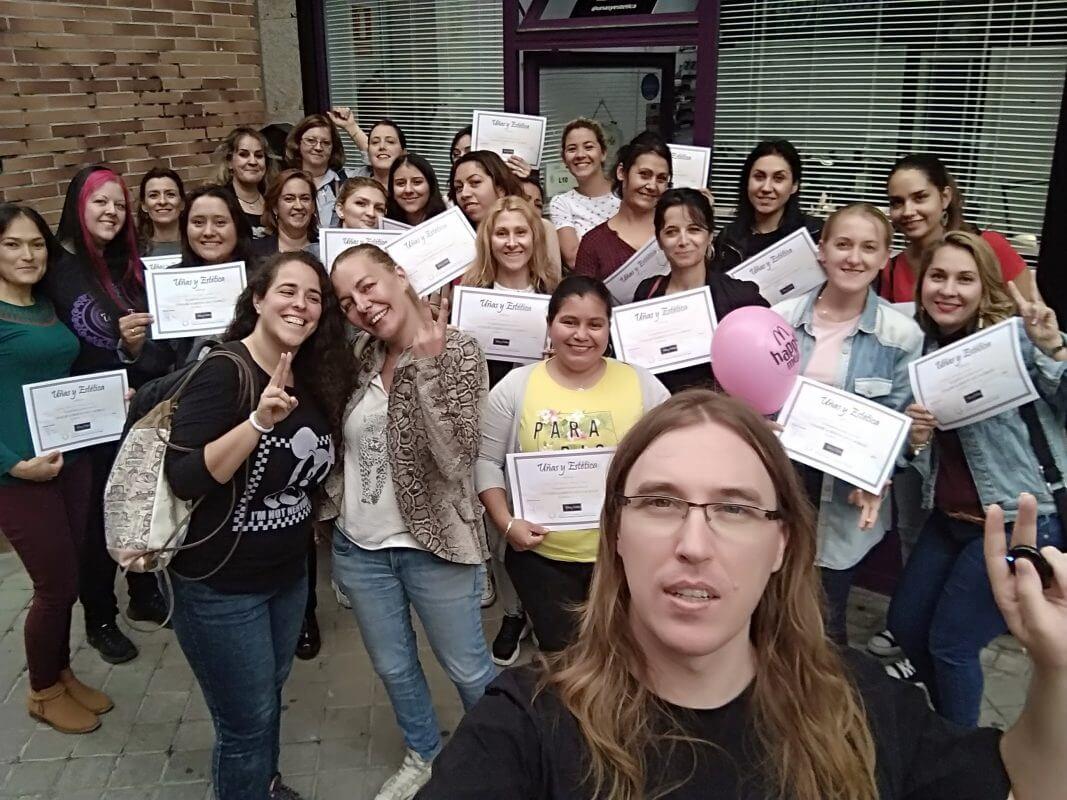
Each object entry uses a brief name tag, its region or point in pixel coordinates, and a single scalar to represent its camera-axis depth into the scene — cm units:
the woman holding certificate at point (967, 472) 289
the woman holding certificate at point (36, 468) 335
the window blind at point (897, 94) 430
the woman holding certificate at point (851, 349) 315
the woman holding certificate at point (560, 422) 304
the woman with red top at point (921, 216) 382
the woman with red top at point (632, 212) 436
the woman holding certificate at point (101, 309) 366
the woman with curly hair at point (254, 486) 242
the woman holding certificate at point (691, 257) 360
